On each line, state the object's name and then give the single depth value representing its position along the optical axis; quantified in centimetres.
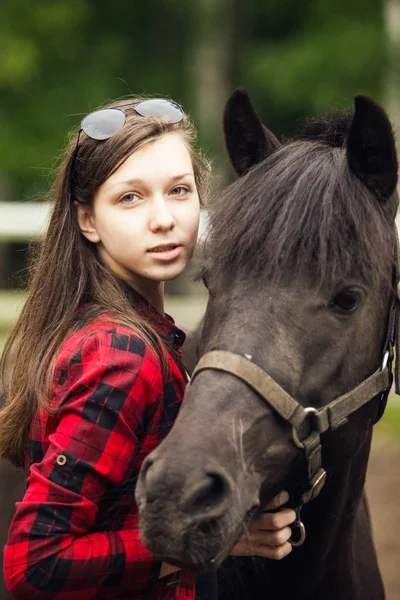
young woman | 440
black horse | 408
